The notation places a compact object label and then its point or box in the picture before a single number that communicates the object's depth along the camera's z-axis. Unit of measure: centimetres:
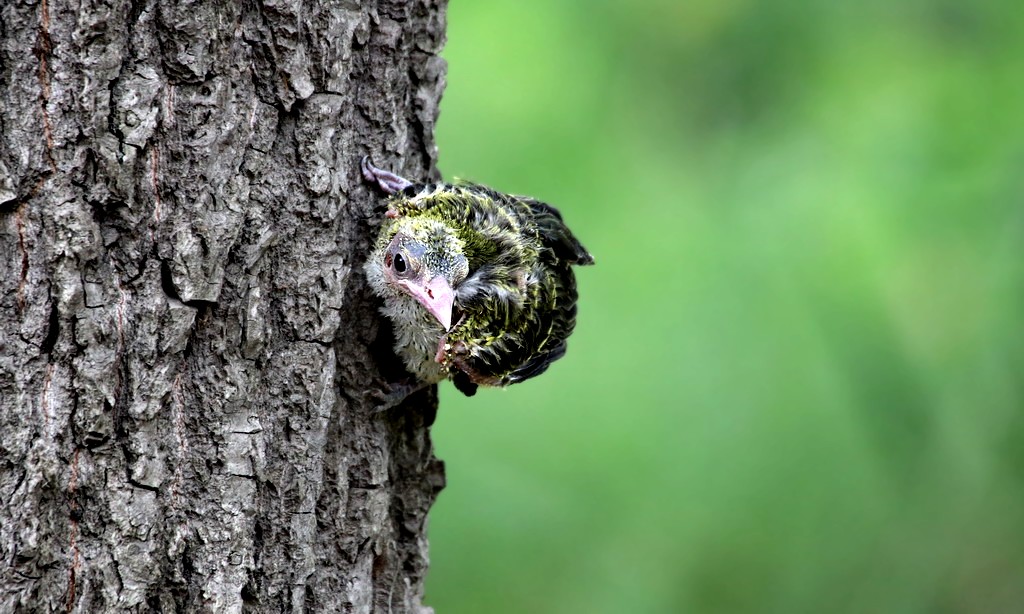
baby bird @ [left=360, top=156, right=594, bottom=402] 454
